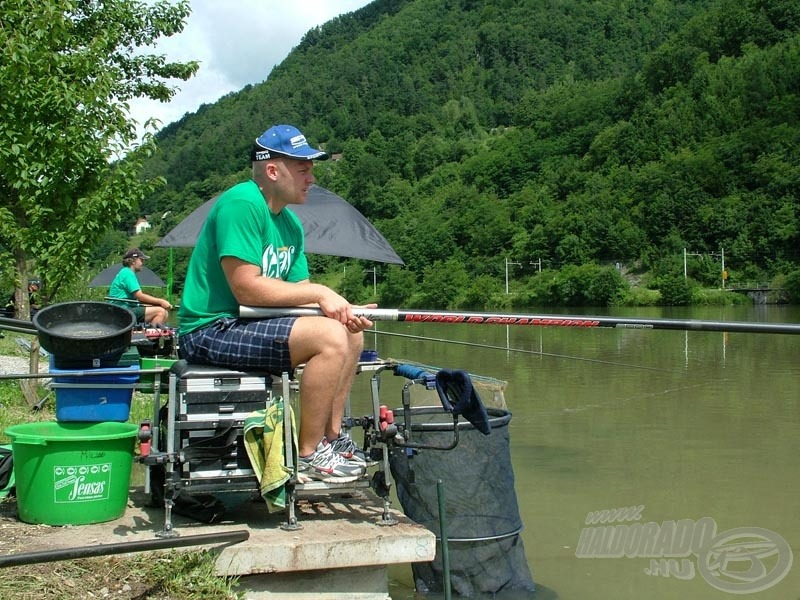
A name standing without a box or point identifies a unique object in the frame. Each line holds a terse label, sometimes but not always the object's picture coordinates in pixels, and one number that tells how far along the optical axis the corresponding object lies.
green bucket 3.68
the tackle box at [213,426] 3.54
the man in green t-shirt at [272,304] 3.59
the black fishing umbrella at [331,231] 11.02
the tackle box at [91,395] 3.87
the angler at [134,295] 10.02
